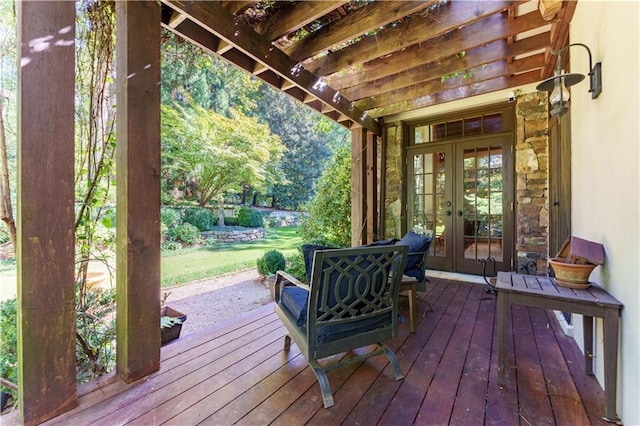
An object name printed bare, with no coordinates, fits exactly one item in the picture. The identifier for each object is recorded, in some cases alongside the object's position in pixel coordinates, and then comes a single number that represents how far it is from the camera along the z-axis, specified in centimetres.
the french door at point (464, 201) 407
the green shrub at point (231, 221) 1145
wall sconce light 168
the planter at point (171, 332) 232
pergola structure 136
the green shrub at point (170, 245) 790
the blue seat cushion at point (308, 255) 169
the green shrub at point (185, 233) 855
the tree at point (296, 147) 1321
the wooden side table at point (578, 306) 139
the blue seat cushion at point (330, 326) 161
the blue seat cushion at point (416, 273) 277
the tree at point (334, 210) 497
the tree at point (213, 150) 743
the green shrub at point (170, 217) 827
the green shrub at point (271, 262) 471
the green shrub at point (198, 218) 939
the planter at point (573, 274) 163
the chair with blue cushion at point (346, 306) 155
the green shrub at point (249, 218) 1140
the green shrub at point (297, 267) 448
